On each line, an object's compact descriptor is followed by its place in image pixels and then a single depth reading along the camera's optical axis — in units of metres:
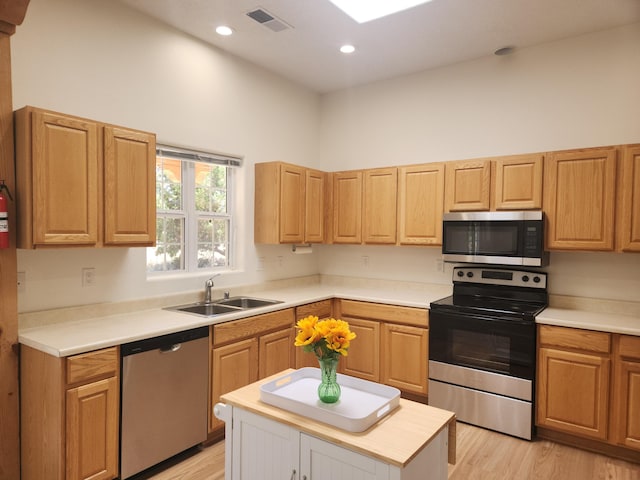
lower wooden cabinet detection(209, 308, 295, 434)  2.90
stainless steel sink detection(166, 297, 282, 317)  3.35
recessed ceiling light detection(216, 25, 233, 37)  3.28
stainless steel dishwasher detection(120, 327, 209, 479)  2.38
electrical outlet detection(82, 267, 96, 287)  2.77
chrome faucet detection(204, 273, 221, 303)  3.49
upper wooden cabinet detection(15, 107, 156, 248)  2.25
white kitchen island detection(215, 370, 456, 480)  1.50
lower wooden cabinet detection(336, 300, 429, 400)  3.56
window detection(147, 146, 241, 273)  3.40
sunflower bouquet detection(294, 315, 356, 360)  1.71
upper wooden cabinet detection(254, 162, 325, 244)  3.93
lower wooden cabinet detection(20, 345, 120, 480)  2.11
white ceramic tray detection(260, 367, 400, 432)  1.64
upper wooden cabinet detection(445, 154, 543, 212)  3.27
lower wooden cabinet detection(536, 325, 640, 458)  2.72
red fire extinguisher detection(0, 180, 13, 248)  2.21
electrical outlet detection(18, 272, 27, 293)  2.47
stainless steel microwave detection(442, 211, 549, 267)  3.21
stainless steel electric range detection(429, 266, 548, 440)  3.05
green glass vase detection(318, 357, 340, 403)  1.79
